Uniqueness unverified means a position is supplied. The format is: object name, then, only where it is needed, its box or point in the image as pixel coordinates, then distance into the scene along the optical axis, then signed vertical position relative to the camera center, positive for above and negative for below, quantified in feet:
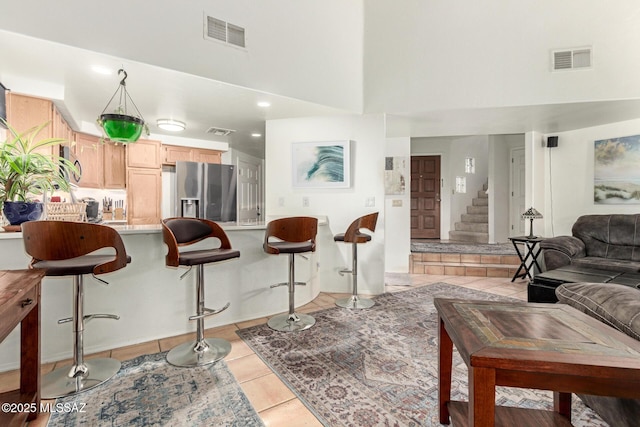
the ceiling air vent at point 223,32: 8.65 +5.16
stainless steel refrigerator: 16.63 +0.86
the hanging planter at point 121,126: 7.59 +2.05
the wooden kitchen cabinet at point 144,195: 15.71 +0.54
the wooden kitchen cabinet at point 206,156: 17.56 +2.99
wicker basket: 6.72 -0.14
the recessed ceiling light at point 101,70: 8.09 +3.73
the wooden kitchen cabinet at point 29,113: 8.91 +2.81
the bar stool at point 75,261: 5.35 -1.08
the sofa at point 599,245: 11.73 -1.56
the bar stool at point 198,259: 6.74 -1.21
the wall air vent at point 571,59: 11.19 +5.54
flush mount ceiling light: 13.12 +3.58
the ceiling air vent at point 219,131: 15.08 +3.84
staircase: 21.90 -1.35
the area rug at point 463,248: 17.22 -2.55
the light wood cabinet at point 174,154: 16.75 +2.91
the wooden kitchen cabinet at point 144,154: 15.69 +2.71
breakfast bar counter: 6.97 -2.45
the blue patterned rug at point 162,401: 5.07 -3.64
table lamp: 14.18 -0.40
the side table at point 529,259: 14.07 -2.58
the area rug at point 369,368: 5.27 -3.61
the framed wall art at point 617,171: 13.41 +1.65
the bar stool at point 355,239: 10.44 -1.16
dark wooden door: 23.86 +0.75
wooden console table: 4.01 -2.24
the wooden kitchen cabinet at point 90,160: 13.88 +2.16
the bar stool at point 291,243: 8.62 -1.12
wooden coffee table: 2.69 -1.42
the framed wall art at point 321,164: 12.62 +1.78
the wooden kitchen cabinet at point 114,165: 15.19 +2.05
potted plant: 6.03 +0.56
